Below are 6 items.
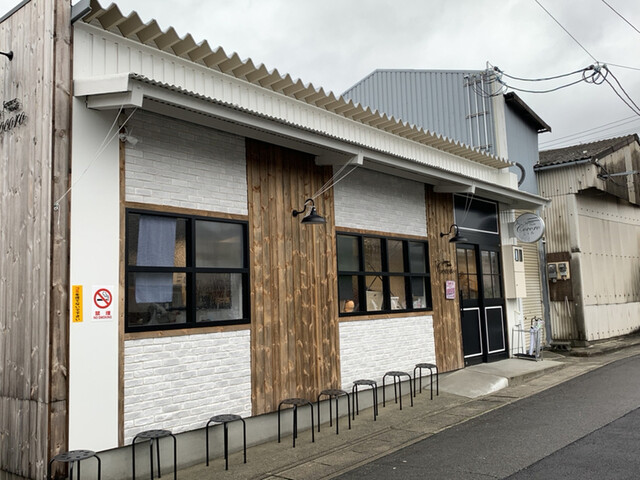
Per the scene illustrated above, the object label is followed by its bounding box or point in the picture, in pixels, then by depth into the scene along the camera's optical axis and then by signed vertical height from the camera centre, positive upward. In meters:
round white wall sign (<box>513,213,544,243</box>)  12.99 +1.54
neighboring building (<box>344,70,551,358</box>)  14.15 +4.76
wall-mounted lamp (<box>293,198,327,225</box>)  7.53 +1.12
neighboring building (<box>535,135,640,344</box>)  16.00 +1.61
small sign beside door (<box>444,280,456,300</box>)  11.03 +0.14
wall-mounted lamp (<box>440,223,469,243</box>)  10.88 +1.23
